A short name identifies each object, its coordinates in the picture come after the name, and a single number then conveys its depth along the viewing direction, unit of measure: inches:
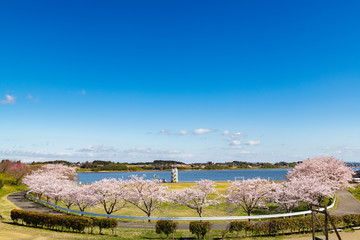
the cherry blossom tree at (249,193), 1293.1
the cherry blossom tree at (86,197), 1437.0
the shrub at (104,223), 927.7
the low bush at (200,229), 862.5
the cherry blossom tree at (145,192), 1357.0
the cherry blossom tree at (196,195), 1304.1
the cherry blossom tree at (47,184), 1679.4
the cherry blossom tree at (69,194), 1470.2
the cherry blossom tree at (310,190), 1305.4
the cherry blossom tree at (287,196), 1302.9
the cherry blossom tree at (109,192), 1418.6
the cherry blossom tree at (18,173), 2972.4
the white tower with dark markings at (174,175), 3824.3
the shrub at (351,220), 974.4
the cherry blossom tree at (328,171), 1824.6
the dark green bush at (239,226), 881.5
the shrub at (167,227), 882.1
